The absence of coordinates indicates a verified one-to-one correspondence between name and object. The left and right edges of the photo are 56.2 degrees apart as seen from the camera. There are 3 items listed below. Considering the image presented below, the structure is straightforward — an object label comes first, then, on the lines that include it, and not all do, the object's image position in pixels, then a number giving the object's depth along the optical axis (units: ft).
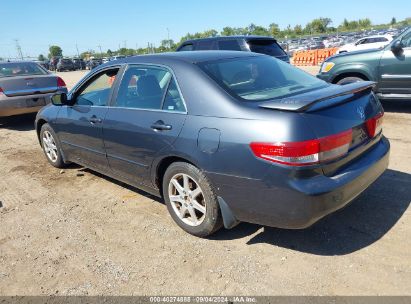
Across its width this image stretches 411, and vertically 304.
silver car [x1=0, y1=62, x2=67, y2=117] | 28.17
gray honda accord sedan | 9.34
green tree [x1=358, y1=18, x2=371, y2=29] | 357.00
